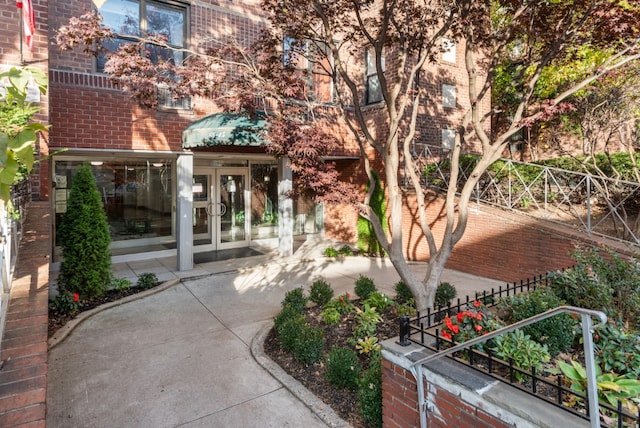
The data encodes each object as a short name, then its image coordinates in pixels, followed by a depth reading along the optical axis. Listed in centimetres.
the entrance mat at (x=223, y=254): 1006
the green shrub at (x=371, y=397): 325
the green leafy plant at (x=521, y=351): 292
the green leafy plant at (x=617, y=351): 298
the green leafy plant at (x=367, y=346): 432
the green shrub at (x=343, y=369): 372
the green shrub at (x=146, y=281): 733
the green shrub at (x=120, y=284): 702
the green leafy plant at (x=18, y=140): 113
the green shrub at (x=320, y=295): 595
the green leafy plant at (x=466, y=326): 332
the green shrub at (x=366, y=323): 462
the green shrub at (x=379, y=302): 546
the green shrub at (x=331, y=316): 515
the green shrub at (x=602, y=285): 421
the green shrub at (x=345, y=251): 1090
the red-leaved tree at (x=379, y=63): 516
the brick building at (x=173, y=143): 730
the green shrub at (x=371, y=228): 1063
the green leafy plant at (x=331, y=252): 1063
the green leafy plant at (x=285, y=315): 491
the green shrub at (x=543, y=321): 351
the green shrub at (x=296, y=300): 545
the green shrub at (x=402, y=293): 580
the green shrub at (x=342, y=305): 548
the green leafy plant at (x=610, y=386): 241
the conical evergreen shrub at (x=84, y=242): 623
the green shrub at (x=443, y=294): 583
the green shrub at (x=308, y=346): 421
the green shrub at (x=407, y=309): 516
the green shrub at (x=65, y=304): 577
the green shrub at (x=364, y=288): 611
